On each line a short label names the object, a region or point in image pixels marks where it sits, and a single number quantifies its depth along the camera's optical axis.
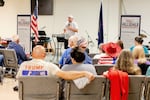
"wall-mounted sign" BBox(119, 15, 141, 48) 7.76
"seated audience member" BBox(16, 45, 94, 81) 3.75
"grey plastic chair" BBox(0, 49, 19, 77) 6.68
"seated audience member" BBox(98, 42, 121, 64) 5.07
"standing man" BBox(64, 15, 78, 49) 9.36
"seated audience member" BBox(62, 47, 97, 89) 3.74
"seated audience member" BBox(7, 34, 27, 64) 6.91
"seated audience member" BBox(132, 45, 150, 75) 4.64
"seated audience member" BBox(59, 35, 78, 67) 5.16
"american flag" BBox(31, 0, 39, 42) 8.72
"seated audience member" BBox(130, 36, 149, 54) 5.85
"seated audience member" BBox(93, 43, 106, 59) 5.35
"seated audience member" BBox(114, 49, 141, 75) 3.70
